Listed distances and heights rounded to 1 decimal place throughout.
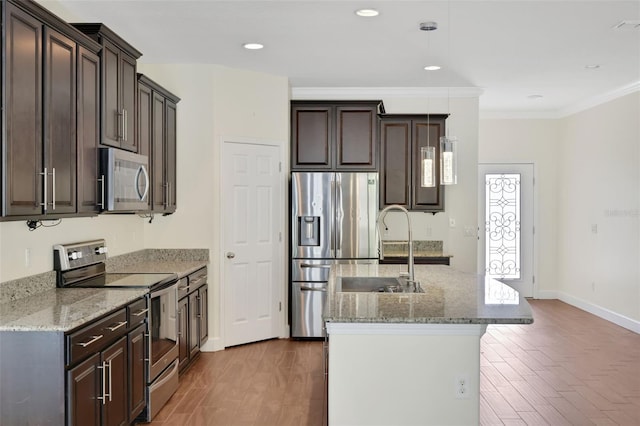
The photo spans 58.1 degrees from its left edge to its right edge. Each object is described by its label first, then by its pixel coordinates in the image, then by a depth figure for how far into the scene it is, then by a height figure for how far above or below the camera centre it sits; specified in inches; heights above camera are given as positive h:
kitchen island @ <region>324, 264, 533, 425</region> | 111.5 -31.7
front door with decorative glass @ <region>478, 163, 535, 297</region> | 338.0 -6.4
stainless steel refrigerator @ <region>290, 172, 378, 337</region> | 235.3 -5.9
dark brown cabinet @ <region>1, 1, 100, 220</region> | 103.1 +18.7
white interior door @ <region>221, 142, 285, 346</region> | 224.1 -13.4
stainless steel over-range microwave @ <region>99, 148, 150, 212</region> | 142.3 +7.3
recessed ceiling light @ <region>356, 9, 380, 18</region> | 155.9 +53.7
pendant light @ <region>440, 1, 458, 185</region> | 139.6 +11.8
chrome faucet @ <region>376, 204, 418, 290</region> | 144.1 -15.3
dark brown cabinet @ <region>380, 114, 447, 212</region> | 259.3 +21.9
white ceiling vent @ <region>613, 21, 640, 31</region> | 164.7 +53.7
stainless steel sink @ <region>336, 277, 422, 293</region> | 158.7 -20.7
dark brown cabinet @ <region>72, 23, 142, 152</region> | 141.6 +31.7
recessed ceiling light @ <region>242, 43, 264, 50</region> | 190.4 +54.3
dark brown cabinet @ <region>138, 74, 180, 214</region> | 177.6 +23.4
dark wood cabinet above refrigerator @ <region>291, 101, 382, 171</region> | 248.2 +32.2
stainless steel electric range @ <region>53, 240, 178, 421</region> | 146.1 -23.6
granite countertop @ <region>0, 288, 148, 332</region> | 103.3 -20.7
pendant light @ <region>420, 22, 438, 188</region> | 145.8 +10.8
